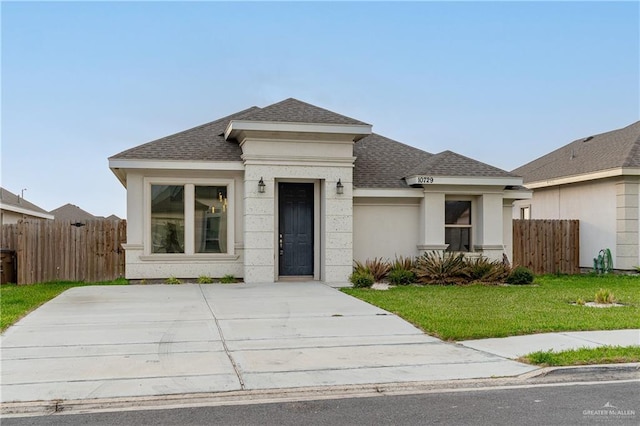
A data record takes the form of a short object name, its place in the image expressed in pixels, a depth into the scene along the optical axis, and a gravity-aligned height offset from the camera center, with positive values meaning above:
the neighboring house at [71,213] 45.39 +0.22
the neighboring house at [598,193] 19.30 +0.87
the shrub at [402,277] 16.16 -1.70
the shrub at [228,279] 16.77 -1.83
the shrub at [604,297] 12.74 -1.78
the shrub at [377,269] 16.59 -1.51
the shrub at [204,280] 16.64 -1.83
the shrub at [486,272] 16.53 -1.59
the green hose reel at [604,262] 19.58 -1.55
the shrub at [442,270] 16.30 -1.52
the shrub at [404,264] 16.73 -1.39
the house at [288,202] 16.31 +0.41
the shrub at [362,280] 15.44 -1.71
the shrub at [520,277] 16.61 -1.74
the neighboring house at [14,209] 28.19 +0.36
